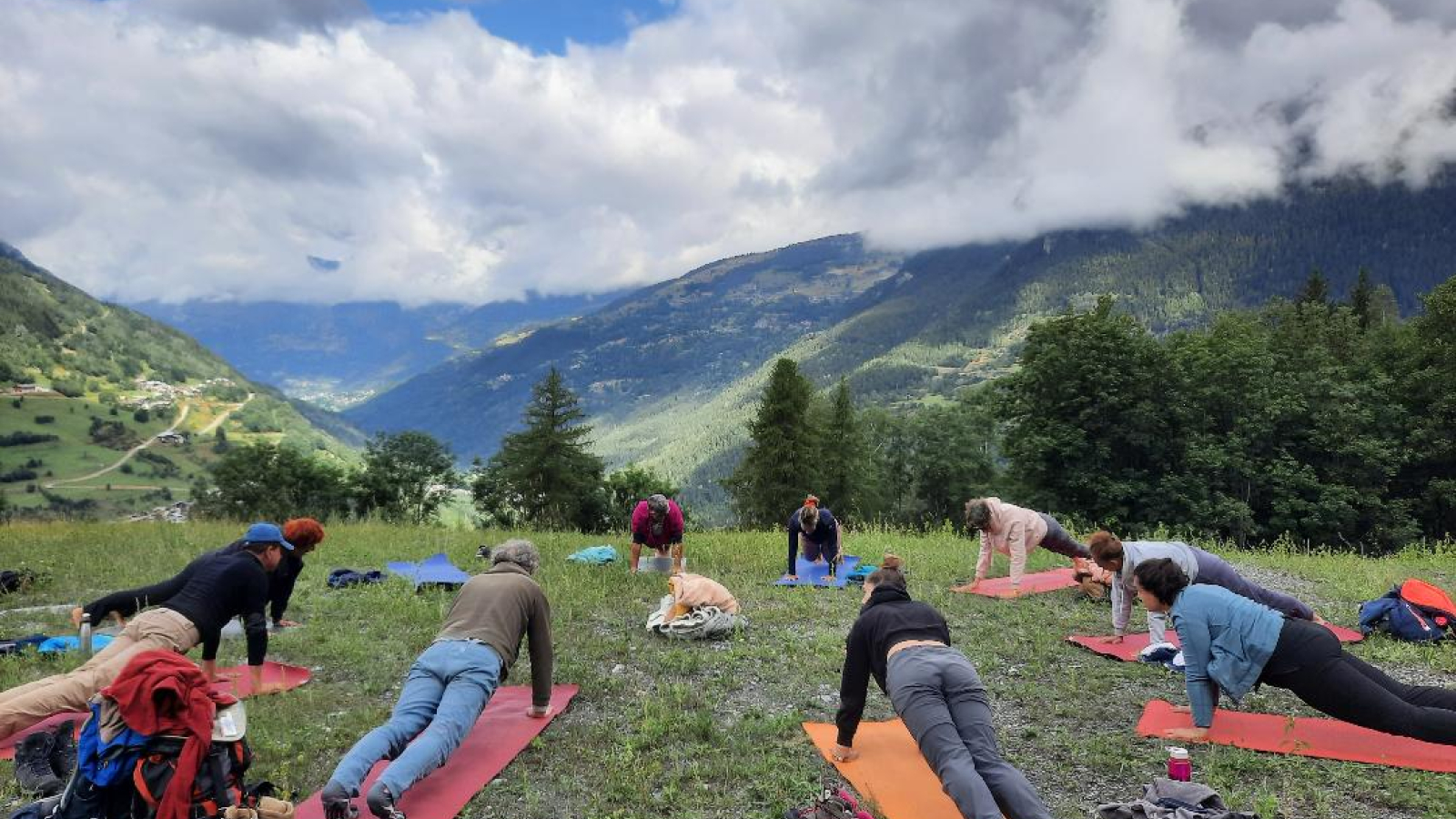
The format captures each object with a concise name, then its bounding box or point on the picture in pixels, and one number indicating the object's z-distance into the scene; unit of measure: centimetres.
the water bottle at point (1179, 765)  533
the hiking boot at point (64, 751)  591
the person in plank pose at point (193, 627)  649
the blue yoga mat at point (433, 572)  1253
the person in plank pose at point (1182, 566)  812
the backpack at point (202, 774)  454
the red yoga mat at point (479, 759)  555
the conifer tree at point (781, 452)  4619
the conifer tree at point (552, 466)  4631
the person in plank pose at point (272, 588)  782
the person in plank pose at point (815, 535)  1334
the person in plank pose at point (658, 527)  1291
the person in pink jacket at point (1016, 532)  1163
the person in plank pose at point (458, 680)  522
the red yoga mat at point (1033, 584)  1186
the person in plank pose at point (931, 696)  492
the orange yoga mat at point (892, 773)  552
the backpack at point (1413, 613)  884
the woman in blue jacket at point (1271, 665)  576
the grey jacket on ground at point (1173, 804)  487
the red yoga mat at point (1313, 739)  590
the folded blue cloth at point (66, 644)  875
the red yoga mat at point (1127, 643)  880
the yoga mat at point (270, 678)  779
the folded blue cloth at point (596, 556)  1444
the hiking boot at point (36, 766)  563
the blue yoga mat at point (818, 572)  1305
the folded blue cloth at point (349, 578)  1256
